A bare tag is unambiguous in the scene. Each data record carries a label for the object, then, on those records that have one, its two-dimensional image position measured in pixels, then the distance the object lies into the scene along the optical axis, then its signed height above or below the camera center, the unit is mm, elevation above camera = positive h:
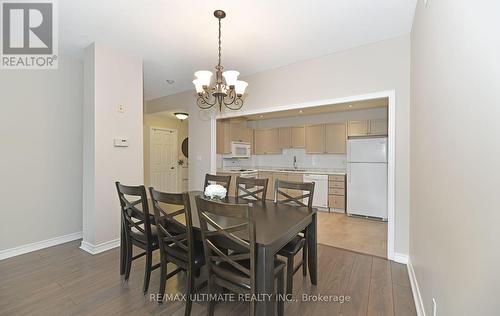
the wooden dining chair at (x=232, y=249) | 1320 -602
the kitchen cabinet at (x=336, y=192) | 4797 -741
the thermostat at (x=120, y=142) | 2962 +198
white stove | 5310 -389
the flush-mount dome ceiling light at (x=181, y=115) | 5510 +1065
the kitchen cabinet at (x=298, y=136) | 5586 +531
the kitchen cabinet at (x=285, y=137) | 5754 +530
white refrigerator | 4250 -383
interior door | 6141 -86
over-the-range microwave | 5570 +180
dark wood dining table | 1325 -513
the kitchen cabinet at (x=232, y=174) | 5099 -415
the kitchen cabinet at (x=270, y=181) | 5539 -608
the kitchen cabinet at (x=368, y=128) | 4629 +639
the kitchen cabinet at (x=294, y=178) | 5234 -488
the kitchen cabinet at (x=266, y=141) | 5965 +433
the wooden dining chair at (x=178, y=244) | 1620 -683
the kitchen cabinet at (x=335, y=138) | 5066 +442
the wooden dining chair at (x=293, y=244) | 1829 -758
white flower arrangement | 2203 -344
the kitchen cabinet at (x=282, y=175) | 5457 -438
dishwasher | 4973 -709
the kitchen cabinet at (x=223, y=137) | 5180 +465
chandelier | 2238 +751
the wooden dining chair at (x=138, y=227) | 1919 -646
